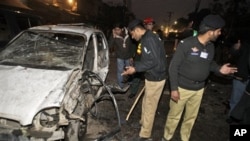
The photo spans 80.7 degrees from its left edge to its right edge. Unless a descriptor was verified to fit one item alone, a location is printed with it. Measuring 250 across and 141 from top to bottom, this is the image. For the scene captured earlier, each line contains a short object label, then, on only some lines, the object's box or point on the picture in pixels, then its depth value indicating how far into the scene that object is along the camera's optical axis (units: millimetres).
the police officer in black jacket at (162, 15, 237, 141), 2167
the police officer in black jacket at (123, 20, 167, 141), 2360
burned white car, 1952
